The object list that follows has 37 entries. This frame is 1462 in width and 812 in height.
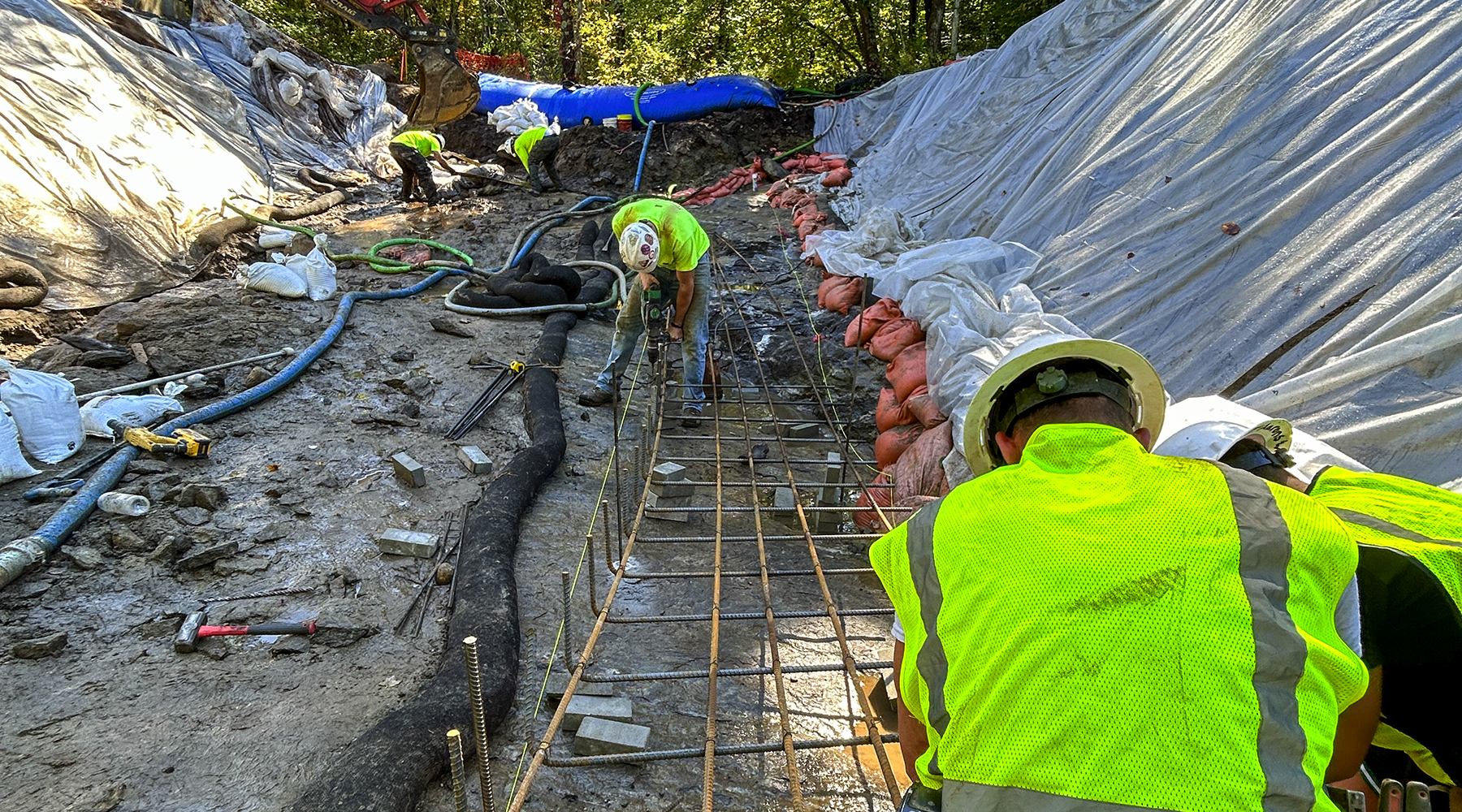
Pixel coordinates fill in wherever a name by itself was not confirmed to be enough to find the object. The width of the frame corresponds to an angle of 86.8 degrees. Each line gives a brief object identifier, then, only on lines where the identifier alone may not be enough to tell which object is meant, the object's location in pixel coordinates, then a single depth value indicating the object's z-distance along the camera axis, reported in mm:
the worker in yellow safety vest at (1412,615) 1004
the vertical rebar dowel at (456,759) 1167
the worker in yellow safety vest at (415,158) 9633
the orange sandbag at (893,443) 3807
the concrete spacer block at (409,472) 3637
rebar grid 1818
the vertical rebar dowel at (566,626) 2032
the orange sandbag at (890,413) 3941
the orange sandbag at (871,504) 3519
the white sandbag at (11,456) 3340
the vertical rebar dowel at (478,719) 1328
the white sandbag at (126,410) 3842
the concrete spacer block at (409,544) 3082
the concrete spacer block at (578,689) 2410
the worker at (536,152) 11180
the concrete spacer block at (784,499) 3703
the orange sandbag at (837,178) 9242
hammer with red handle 2512
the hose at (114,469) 2807
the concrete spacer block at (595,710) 2182
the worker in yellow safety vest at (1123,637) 843
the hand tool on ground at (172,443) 3668
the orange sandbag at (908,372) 4004
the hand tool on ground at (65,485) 3291
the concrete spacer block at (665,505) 3682
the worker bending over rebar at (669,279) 4598
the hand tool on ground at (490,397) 4402
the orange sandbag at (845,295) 5711
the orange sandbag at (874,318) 4797
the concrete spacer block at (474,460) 3893
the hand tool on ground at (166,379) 4121
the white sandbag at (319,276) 6340
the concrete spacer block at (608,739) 2084
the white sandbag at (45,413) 3547
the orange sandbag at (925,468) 3307
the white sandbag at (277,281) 6188
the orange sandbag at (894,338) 4430
